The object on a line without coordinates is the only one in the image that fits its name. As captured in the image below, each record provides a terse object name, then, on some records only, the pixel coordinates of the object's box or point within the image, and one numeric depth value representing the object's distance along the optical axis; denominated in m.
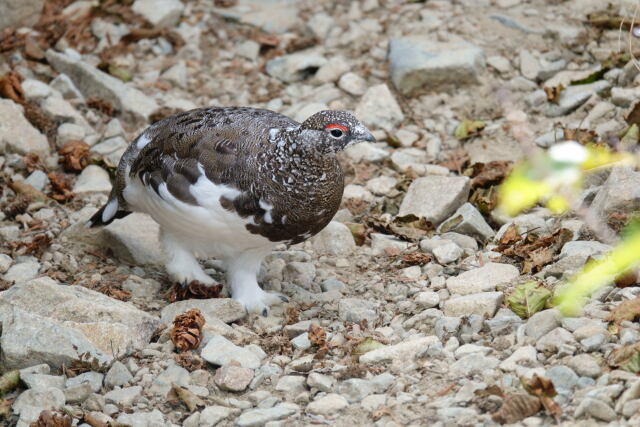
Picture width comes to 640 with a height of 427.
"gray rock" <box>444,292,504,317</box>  8.66
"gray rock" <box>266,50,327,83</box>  15.38
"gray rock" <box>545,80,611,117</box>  13.18
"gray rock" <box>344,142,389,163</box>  13.38
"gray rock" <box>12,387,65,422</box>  7.72
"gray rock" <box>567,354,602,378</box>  6.95
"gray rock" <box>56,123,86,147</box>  13.48
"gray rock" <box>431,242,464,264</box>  10.40
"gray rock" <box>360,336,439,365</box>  8.18
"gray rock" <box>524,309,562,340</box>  7.79
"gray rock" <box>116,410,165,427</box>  7.71
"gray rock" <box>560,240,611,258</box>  8.98
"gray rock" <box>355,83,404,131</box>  14.00
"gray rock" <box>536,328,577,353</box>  7.45
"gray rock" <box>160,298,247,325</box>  9.73
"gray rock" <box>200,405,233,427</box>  7.73
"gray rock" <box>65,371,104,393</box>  8.18
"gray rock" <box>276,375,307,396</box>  8.07
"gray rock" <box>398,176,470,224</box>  11.41
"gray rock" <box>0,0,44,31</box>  15.52
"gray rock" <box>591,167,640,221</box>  9.24
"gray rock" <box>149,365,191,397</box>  8.28
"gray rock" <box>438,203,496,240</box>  10.91
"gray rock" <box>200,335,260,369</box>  8.59
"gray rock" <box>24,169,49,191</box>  12.51
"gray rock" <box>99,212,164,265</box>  11.27
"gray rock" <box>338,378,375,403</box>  7.68
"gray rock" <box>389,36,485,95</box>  14.14
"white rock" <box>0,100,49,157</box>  12.91
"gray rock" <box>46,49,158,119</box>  14.26
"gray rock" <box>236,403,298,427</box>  7.53
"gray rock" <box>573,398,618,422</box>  6.41
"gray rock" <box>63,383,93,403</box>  7.93
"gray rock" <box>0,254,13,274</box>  10.70
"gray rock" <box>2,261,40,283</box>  10.51
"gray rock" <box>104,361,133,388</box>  8.38
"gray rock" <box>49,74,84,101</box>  14.32
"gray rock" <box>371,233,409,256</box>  11.15
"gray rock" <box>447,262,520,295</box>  9.35
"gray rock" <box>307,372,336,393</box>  7.92
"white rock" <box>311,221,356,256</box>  11.34
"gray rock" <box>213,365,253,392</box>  8.24
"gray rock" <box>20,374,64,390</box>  7.95
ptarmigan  9.24
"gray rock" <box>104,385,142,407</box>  8.09
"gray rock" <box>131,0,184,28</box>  16.39
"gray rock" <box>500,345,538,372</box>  7.34
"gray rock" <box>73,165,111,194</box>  12.56
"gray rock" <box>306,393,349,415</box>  7.56
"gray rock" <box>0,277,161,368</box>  8.33
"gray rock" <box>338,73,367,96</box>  14.73
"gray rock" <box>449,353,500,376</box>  7.53
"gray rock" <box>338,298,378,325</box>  9.55
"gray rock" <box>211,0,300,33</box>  16.67
